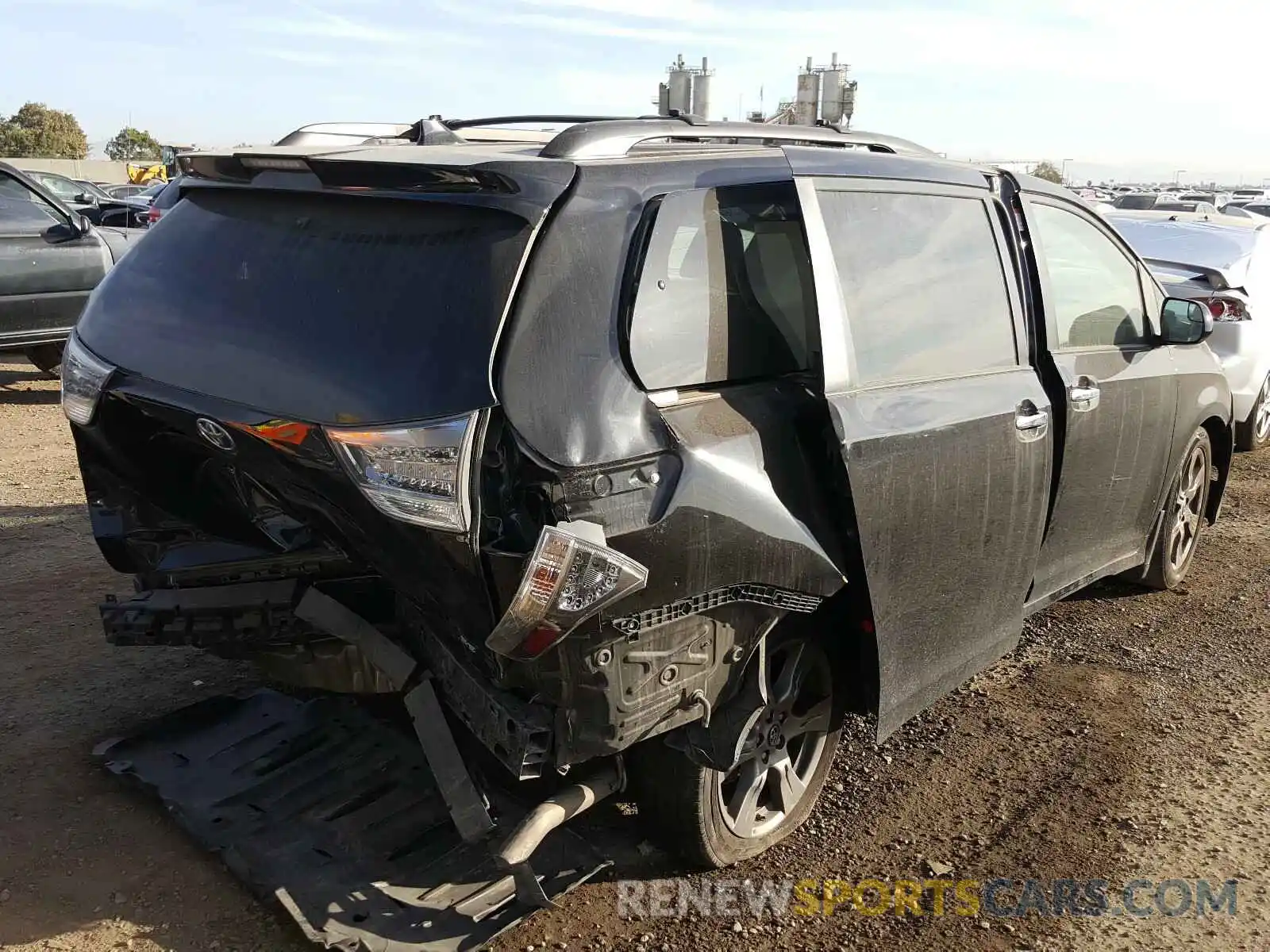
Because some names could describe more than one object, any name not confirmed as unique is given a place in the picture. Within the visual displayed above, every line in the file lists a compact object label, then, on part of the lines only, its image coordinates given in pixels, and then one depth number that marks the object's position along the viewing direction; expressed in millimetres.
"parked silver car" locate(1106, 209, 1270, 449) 7461
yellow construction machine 39072
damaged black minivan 2324
